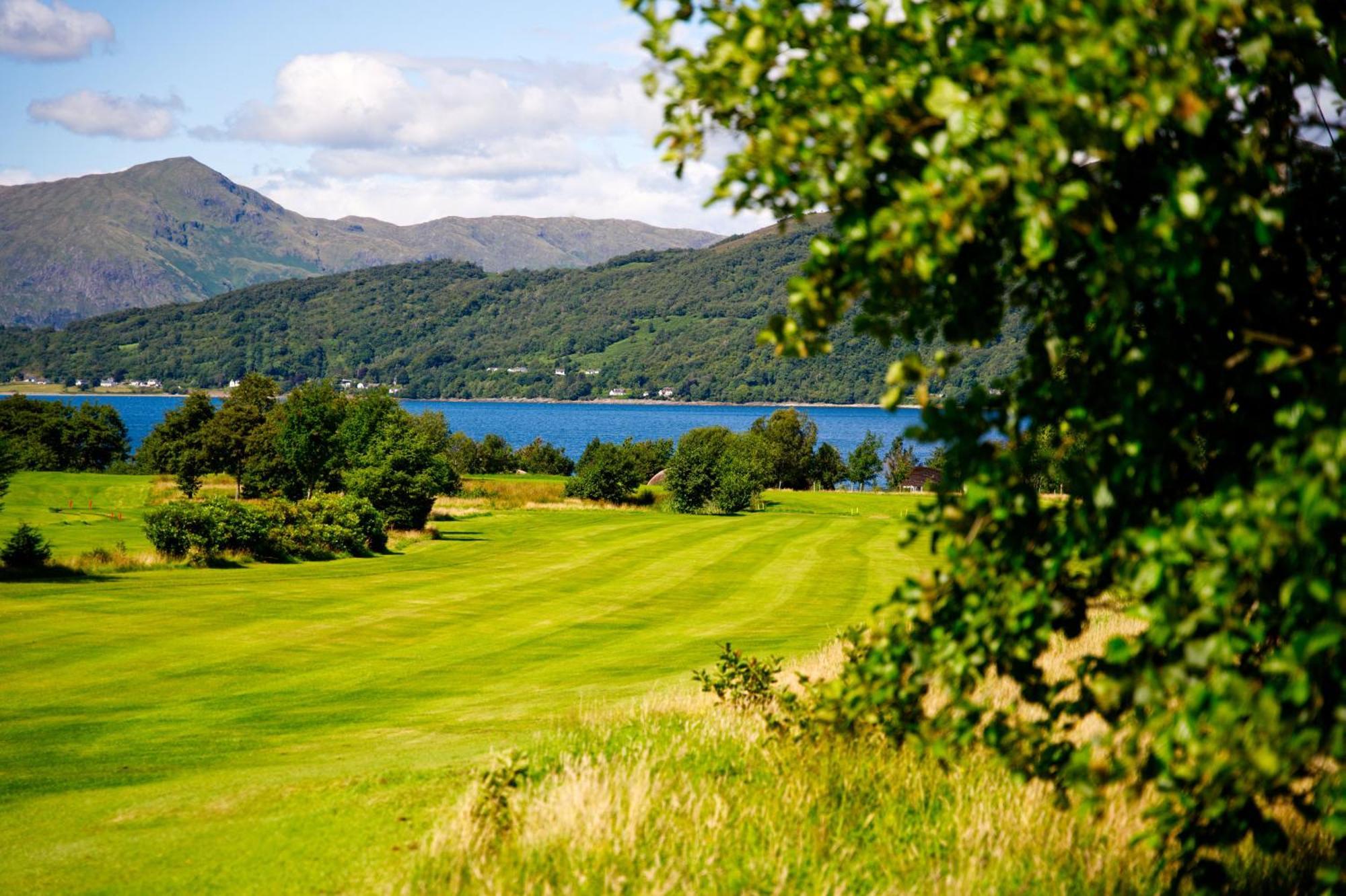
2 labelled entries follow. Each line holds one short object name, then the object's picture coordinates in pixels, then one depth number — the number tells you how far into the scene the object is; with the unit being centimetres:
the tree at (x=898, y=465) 14938
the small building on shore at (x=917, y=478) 14921
